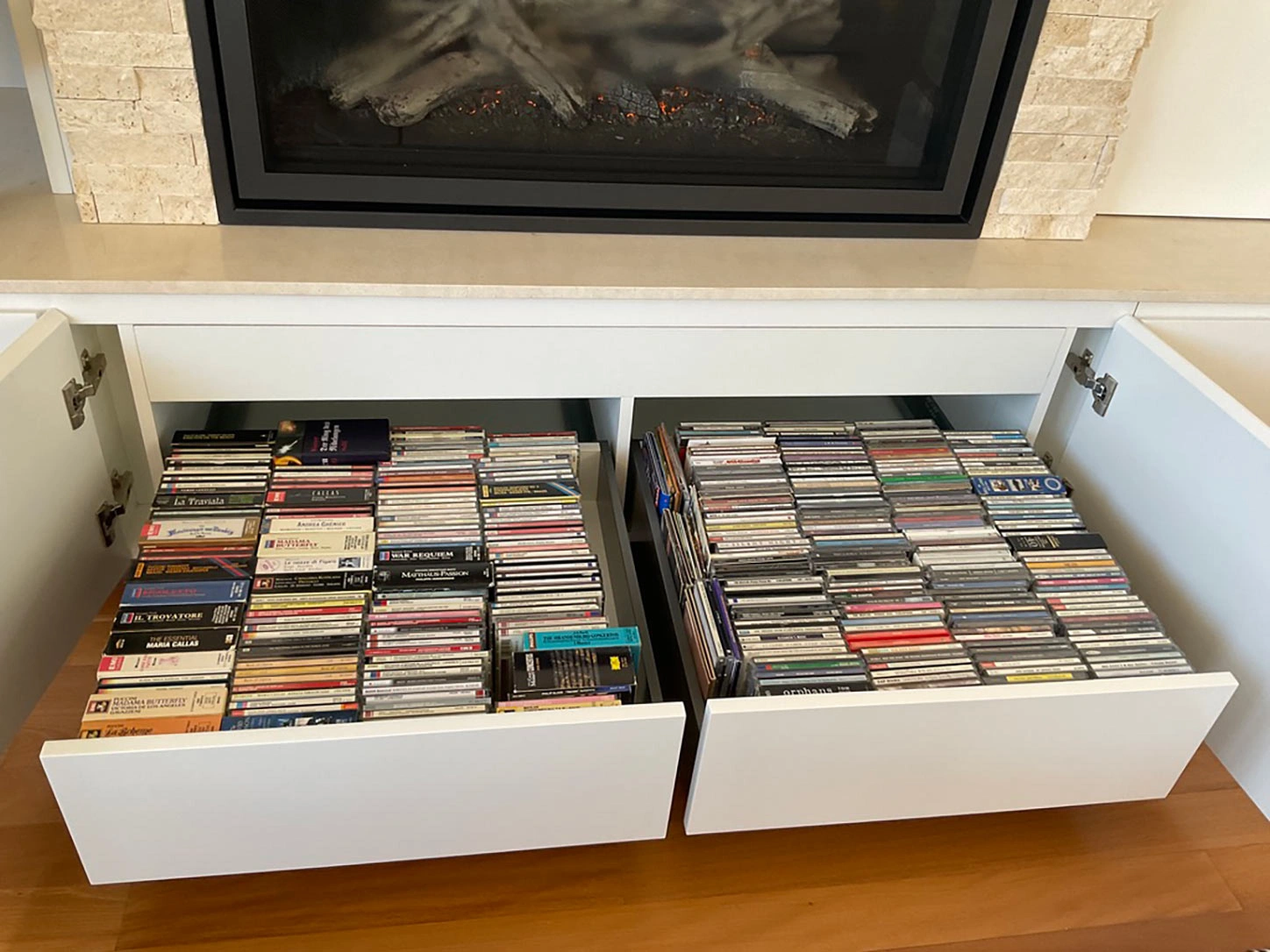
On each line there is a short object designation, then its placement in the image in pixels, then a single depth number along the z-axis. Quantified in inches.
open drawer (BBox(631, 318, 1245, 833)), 39.4
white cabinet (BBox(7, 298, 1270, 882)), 36.8
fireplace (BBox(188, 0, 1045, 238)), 52.0
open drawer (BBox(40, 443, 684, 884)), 35.0
